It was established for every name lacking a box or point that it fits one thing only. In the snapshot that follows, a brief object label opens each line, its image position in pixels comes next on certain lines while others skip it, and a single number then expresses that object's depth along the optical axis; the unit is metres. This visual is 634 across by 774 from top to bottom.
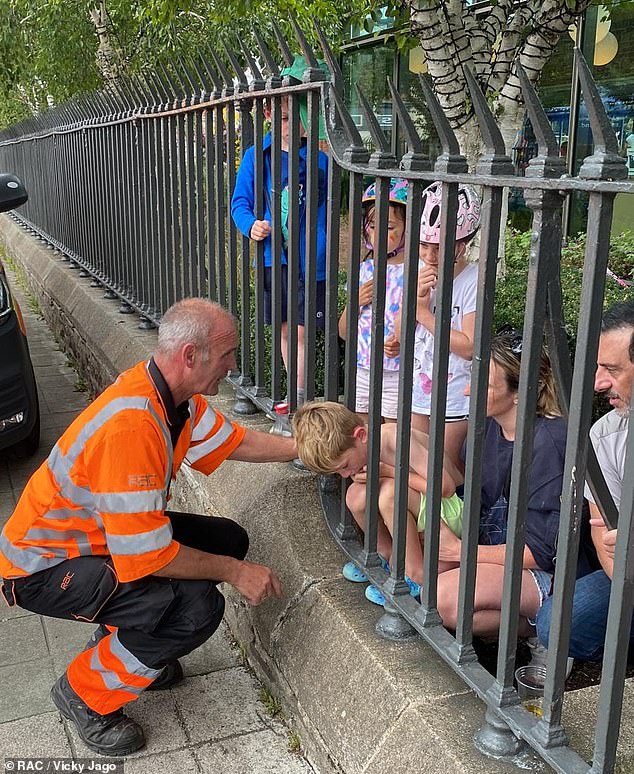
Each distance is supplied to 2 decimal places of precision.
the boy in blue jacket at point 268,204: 3.61
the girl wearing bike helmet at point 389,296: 3.41
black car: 4.63
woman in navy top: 2.73
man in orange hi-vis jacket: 2.54
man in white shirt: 2.39
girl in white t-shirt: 2.98
